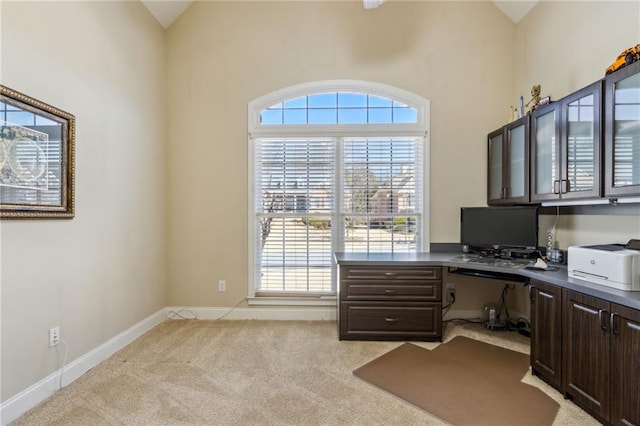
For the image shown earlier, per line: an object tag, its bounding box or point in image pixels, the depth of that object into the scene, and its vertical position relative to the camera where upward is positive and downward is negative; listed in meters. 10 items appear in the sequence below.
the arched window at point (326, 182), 3.53 +0.34
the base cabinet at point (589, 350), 1.59 -0.83
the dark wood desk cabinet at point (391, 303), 2.91 -0.88
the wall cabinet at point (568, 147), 2.05 +0.49
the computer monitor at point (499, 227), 2.82 -0.15
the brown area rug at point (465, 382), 1.89 -1.25
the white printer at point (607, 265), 1.70 -0.32
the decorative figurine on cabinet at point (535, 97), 2.75 +1.05
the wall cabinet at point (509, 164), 2.79 +0.48
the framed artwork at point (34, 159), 1.79 +0.33
